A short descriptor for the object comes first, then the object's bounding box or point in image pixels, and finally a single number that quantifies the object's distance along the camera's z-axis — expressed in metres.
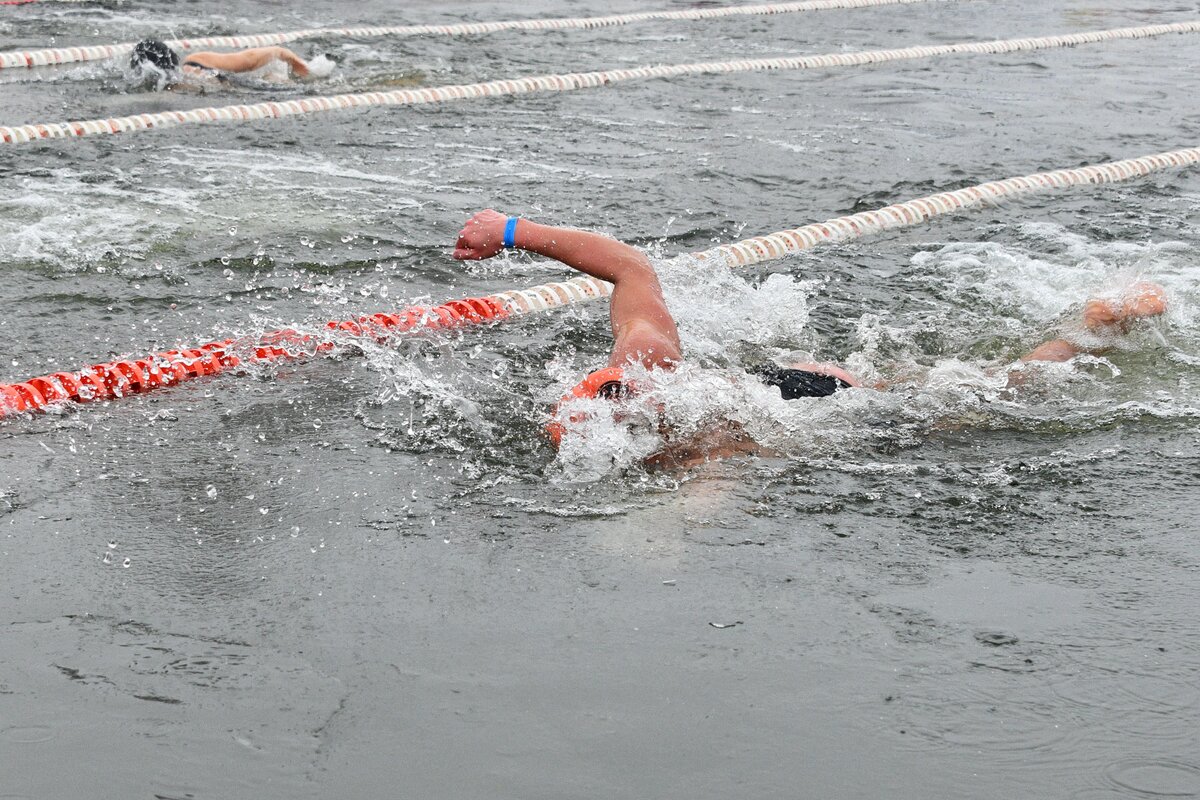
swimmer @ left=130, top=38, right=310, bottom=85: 19.02
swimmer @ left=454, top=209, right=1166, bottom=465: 8.52
